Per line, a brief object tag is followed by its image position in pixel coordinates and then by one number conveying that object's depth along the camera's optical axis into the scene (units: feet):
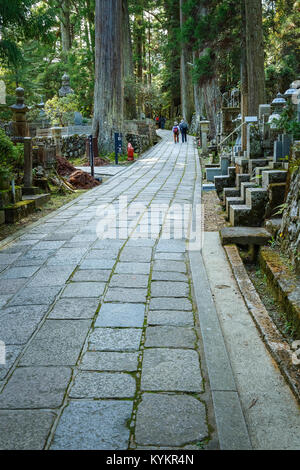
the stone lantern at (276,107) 25.30
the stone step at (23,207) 23.08
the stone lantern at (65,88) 82.02
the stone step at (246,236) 16.24
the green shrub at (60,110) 68.57
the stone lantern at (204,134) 54.03
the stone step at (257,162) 24.18
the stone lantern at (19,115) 32.19
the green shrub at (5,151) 23.84
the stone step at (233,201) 21.40
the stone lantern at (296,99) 20.11
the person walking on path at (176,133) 79.92
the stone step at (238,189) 24.24
